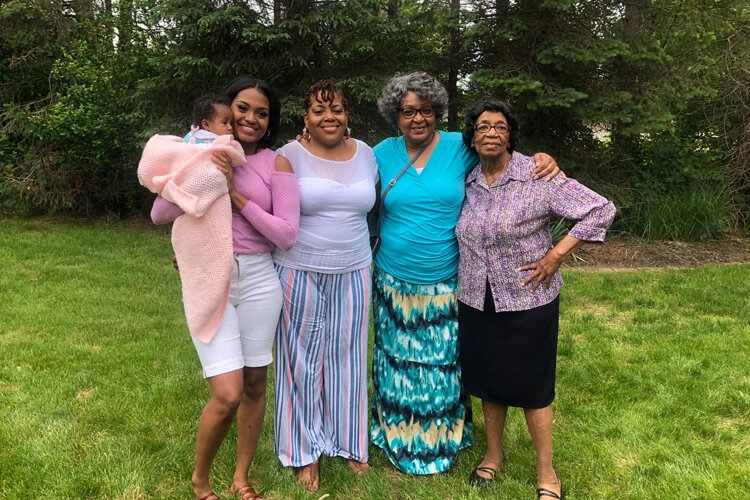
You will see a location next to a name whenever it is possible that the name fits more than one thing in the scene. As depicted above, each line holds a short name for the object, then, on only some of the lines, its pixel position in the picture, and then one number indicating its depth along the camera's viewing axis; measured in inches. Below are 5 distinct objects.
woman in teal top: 101.6
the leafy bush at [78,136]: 321.7
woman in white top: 96.7
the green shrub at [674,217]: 301.1
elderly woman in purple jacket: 92.9
